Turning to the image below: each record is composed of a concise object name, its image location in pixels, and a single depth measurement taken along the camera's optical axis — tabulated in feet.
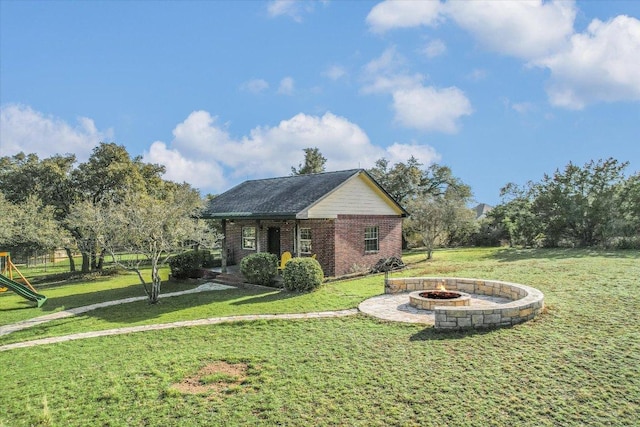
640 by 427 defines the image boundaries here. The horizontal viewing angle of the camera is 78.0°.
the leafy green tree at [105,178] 71.26
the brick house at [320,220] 55.72
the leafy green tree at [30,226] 60.13
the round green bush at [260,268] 50.47
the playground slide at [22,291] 46.85
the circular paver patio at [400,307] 31.02
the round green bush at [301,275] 45.09
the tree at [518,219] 92.89
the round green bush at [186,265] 60.54
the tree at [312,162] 135.33
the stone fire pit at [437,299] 33.96
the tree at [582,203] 81.92
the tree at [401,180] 116.22
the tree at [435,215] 78.02
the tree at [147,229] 42.24
